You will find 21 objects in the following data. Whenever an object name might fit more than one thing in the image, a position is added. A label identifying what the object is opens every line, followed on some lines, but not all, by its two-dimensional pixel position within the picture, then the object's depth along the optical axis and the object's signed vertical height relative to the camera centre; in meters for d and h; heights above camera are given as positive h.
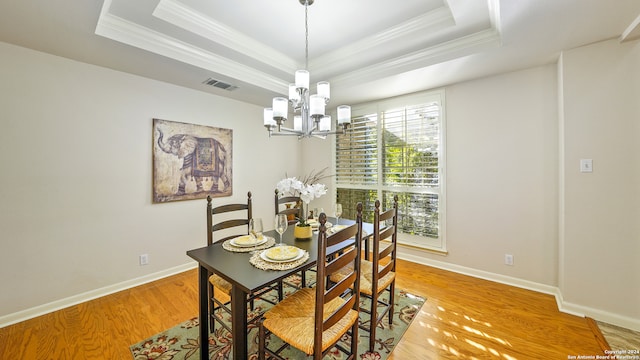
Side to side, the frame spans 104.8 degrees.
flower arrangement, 1.92 -0.09
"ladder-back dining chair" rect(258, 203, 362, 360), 1.22 -0.80
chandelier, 1.91 +0.56
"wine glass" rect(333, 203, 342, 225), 2.43 -0.31
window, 3.19 +0.22
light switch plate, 2.12 +0.10
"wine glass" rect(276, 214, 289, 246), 1.81 -0.33
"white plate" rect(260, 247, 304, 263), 1.51 -0.49
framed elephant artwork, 2.89 +0.23
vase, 1.99 -0.43
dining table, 1.31 -0.53
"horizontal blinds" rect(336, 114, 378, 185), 3.72 +0.41
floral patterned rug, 1.72 -1.22
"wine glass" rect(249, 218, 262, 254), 1.79 -0.36
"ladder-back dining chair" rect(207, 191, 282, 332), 1.82 -0.53
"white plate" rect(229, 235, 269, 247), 1.81 -0.47
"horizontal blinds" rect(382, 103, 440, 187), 3.19 +0.44
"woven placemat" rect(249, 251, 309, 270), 1.44 -0.51
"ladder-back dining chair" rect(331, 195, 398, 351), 1.65 -0.76
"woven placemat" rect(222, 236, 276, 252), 1.74 -0.49
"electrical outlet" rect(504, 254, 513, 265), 2.72 -0.91
